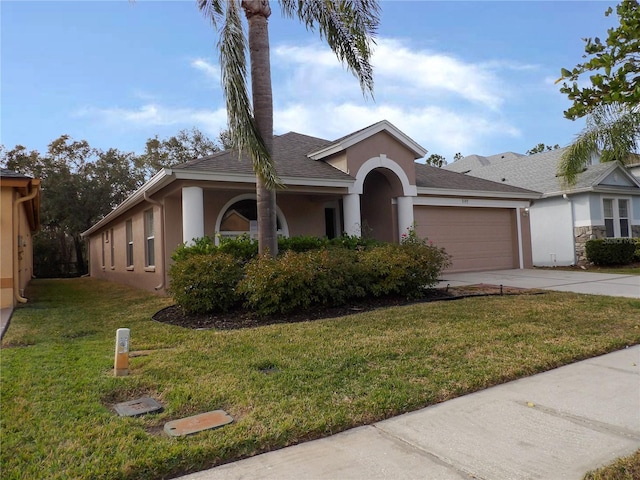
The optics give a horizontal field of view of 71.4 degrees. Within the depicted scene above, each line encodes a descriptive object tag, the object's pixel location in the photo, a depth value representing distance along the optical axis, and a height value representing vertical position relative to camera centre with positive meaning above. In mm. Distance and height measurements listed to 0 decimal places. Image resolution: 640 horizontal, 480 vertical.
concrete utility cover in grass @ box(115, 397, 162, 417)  3665 -1244
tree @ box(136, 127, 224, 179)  34219 +8615
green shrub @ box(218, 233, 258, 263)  9328 +193
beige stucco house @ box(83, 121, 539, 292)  11492 +1589
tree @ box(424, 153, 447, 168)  57312 +11511
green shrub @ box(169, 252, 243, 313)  8188 -480
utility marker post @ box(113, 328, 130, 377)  4676 -972
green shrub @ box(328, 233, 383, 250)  10742 +233
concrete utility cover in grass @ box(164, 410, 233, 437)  3271 -1259
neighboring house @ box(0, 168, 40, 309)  10008 +956
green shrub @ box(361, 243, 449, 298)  9164 -391
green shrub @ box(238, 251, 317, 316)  7789 -534
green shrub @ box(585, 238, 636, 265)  17656 -406
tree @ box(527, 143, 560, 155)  49719 +10828
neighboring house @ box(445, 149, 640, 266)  18609 +1421
